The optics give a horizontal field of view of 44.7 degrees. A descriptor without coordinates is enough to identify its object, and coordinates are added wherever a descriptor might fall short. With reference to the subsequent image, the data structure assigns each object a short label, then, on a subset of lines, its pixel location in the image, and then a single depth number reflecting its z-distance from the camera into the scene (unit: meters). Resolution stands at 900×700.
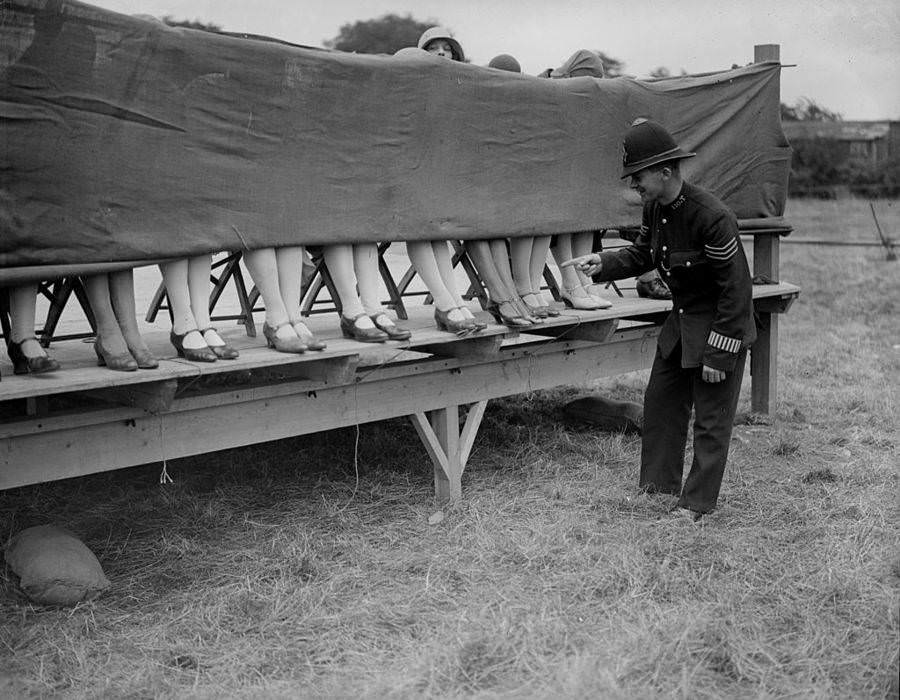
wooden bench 4.59
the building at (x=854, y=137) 27.53
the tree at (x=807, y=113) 27.50
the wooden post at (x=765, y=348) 8.30
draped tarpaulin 4.37
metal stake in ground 17.34
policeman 5.28
